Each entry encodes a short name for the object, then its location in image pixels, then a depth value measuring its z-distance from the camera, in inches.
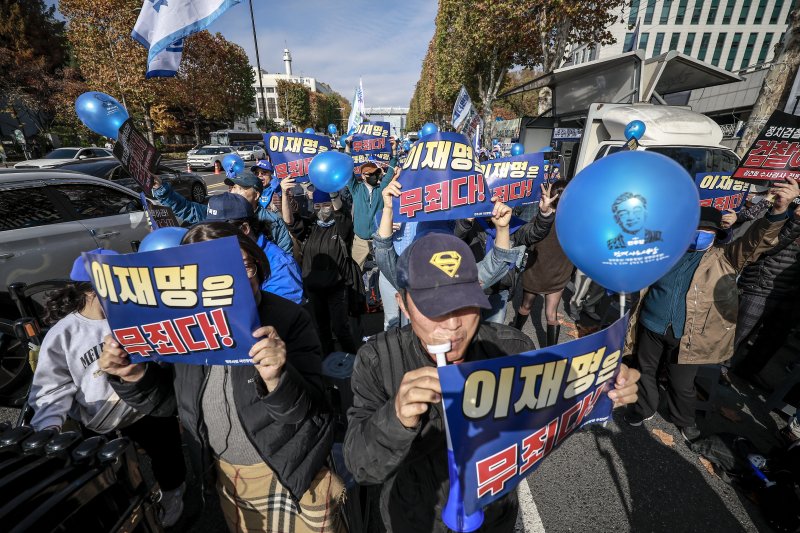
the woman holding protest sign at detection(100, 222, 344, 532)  57.1
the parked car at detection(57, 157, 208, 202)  400.9
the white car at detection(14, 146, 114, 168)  486.9
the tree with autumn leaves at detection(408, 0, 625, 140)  548.1
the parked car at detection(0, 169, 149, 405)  142.4
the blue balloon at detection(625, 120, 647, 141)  166.2
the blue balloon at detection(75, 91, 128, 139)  135.0
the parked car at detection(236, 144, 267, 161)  1142.0
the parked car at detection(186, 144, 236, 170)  954.7
